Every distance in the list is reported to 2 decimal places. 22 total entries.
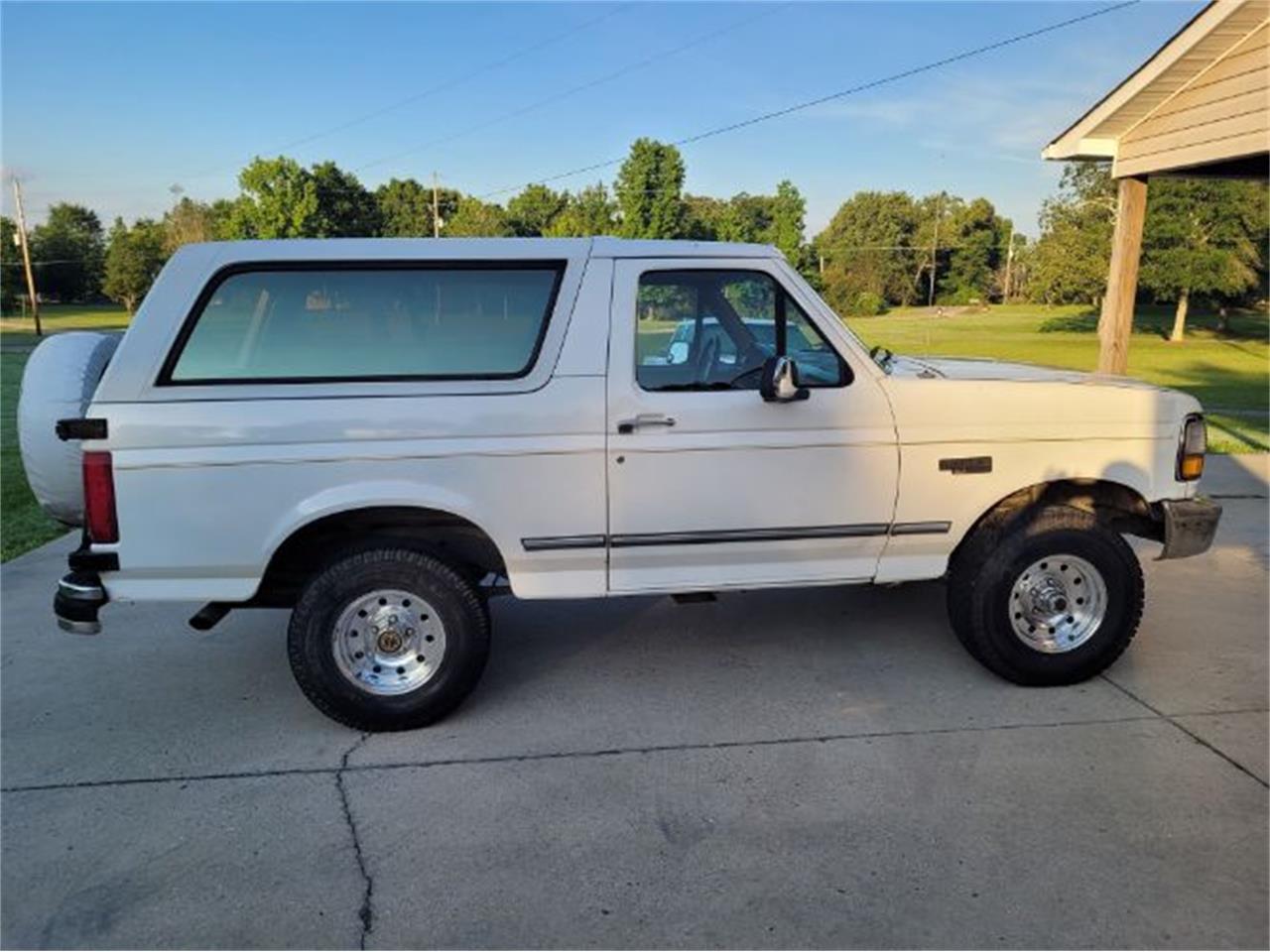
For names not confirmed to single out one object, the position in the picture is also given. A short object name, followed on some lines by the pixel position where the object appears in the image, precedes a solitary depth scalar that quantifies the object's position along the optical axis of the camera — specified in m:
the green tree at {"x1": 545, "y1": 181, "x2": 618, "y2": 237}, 61.73
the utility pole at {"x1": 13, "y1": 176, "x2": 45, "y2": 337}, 50.26
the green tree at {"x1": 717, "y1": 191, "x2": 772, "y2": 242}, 71.53
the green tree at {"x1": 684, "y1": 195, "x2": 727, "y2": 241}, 71.38
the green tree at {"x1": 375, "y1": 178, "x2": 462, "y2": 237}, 87.94
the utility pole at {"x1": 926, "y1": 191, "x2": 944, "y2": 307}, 82.38
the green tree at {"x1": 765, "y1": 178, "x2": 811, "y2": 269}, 76.81
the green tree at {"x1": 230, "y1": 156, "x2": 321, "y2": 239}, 64.25
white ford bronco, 3.63
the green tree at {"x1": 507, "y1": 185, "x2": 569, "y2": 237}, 74.62
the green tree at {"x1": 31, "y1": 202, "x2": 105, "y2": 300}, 81.38
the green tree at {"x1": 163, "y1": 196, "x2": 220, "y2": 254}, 79.81
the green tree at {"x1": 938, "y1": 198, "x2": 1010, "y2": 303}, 93.69
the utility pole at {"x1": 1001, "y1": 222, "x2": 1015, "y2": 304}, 92.12
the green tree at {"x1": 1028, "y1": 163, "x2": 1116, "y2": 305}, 42.84
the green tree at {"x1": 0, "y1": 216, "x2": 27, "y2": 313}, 74.16
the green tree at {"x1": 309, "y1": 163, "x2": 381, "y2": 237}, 68.44
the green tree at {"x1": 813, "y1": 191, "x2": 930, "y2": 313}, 88.06
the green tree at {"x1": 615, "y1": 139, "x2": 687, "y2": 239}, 64.12
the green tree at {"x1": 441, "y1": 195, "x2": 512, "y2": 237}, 65.12
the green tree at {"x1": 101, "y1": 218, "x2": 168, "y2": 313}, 68.69
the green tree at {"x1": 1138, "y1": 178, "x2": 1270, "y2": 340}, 38.38
